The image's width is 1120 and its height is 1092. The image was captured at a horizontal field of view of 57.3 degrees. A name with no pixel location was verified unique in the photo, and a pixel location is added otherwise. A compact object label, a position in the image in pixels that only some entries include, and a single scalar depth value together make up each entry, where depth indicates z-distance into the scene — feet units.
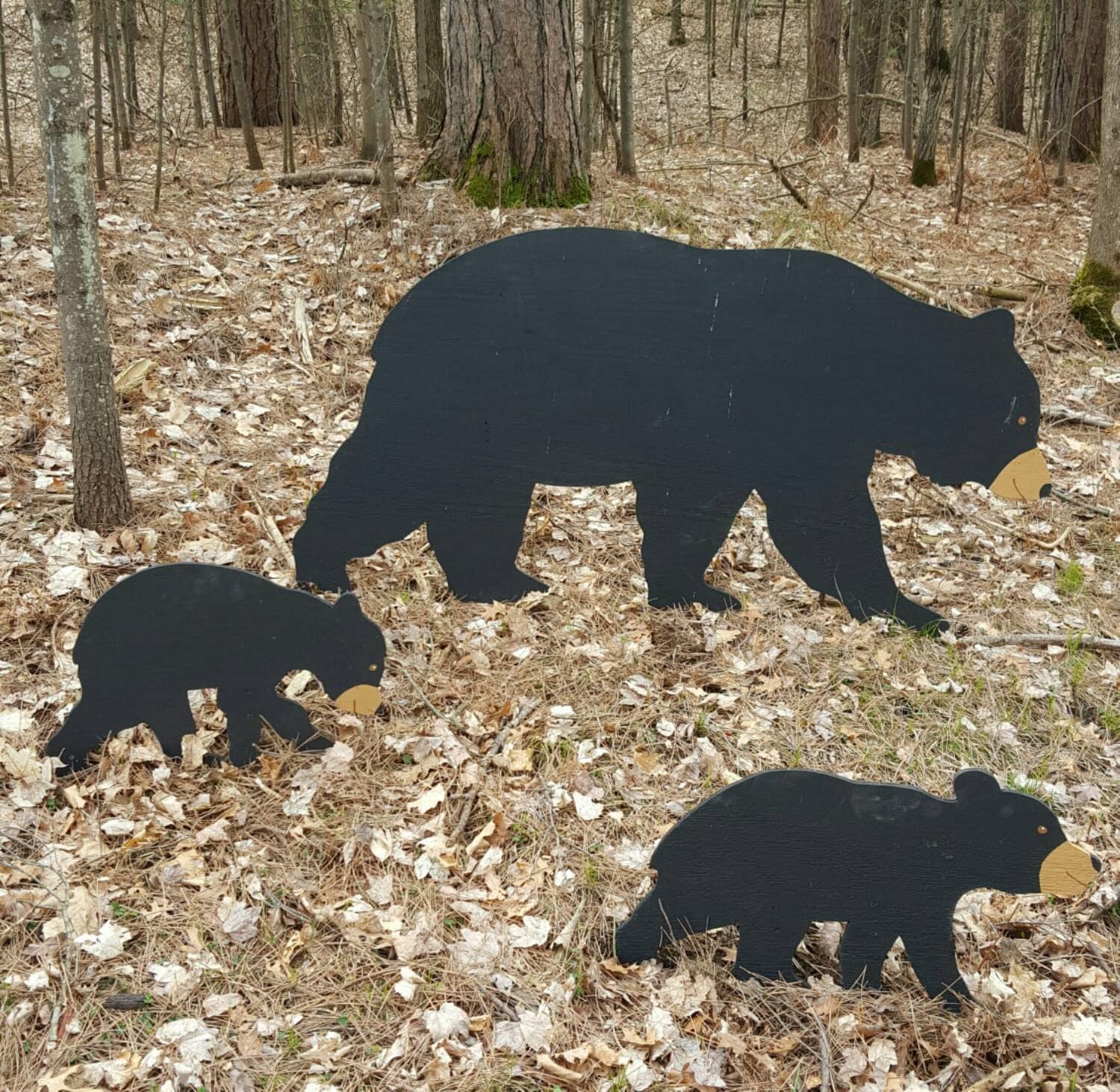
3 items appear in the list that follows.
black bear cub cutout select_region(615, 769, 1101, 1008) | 8.39
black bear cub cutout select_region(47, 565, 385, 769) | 11.05
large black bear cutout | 13.10
